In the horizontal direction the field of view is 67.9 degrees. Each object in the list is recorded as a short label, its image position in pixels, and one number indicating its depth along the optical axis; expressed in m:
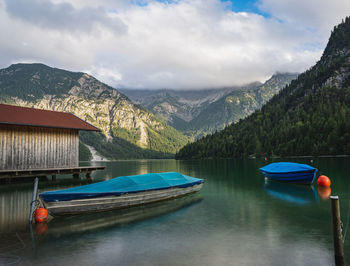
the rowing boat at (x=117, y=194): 16.44
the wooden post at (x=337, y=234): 8.91
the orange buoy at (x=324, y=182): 29.63
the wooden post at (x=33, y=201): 15.39
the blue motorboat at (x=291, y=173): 30.99
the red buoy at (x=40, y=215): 15.49
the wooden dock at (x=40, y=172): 33.38
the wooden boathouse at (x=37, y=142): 34.28
